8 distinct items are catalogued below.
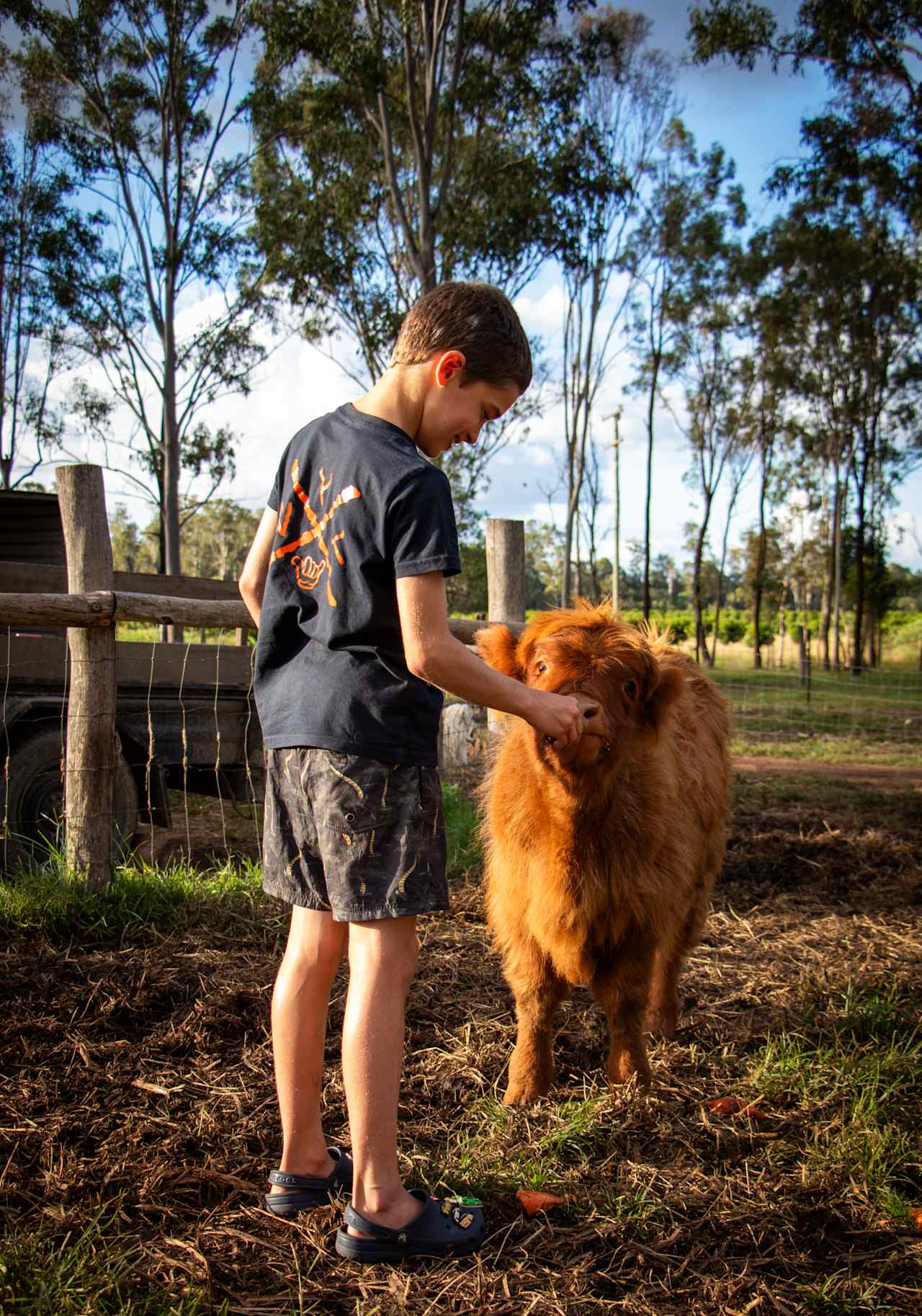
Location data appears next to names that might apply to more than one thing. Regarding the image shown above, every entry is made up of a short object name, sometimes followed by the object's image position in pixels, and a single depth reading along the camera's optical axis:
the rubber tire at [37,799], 5.41
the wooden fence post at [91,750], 4.44
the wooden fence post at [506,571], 5.97
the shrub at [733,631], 61.47
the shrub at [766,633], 49.31
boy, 1.96
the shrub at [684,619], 43.85
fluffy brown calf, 2.81
